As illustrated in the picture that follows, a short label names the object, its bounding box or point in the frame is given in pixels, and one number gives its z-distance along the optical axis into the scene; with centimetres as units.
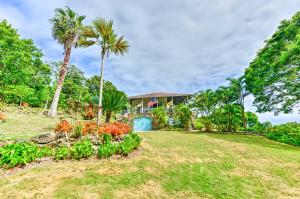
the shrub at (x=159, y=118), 1750
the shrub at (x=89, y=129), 689
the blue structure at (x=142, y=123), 1865
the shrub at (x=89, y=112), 1048
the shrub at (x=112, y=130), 670
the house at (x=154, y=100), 2199
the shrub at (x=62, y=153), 477
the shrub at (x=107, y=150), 512
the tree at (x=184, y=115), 1611
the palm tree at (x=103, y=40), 881
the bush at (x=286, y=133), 1042
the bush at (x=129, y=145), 545
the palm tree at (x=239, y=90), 1419
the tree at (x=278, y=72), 939
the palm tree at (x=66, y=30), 1353
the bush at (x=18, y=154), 409
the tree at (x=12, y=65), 1379
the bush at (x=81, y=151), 488
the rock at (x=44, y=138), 590
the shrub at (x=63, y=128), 622
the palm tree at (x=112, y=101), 917
